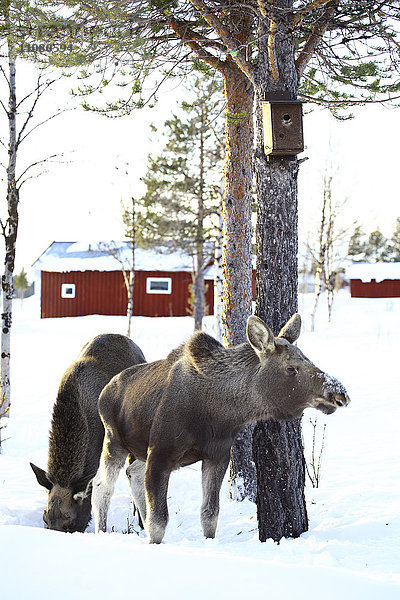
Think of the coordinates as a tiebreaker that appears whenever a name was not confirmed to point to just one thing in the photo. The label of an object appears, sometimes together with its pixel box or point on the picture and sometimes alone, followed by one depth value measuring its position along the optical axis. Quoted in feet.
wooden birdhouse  16.93
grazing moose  19.16
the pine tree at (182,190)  75.97
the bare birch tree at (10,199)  34.40
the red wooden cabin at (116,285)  112.37
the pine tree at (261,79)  16.93
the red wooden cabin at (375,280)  159.53
